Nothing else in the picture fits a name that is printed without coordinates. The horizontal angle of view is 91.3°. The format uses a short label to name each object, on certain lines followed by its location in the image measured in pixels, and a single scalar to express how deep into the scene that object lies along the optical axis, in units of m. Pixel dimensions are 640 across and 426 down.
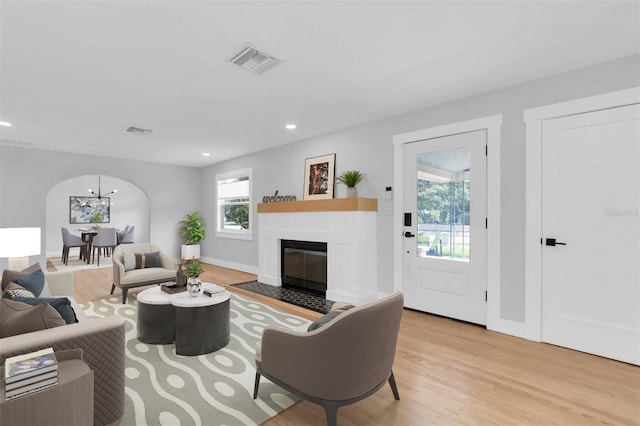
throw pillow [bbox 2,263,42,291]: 2.45
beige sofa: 1.61
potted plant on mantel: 4.26
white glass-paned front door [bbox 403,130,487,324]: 3.35
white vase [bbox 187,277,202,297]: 2.95
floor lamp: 2.73
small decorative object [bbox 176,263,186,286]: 3.36
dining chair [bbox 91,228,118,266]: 7.89
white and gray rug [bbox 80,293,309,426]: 1.86
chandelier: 9.69
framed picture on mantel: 4.77
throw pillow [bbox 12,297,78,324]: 1.86
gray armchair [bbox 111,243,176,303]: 4.21
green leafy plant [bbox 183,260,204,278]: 3.01
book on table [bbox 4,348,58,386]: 1.27
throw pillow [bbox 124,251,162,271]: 4.49
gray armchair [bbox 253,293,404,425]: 1.62
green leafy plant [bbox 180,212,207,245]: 7.62
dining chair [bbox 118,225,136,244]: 8.54
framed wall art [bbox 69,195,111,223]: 9.55
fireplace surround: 4.05
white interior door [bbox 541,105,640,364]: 2.54
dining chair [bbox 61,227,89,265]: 7.87
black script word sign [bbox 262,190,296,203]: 5.23
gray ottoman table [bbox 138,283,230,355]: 2.66
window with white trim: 6.56
